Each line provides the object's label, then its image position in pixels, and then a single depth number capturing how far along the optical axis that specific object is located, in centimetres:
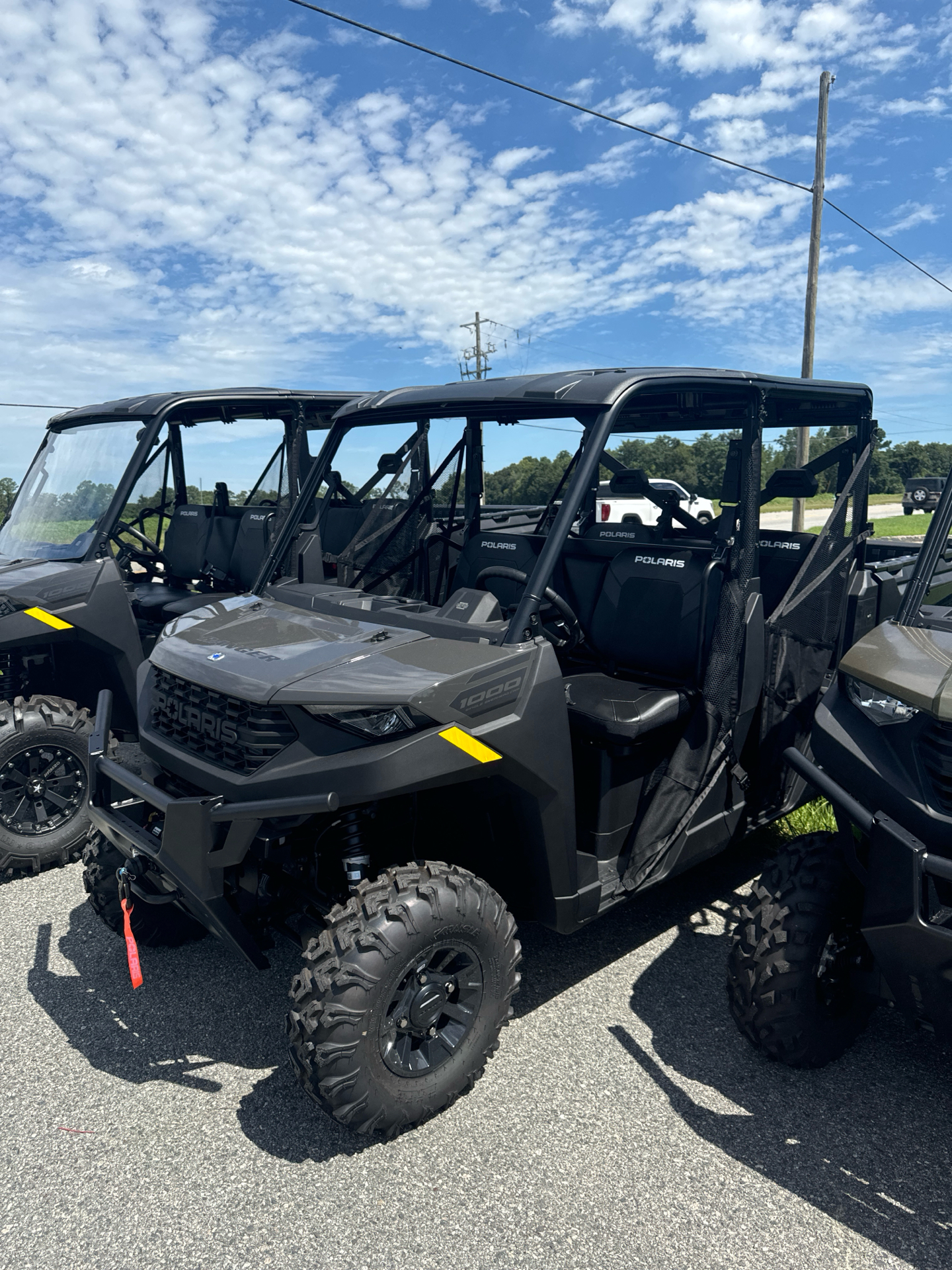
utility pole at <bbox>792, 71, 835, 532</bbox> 1412
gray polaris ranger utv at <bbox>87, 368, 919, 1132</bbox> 262
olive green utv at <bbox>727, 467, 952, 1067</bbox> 246
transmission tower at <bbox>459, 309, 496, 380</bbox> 3834
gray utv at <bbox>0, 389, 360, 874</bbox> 458
